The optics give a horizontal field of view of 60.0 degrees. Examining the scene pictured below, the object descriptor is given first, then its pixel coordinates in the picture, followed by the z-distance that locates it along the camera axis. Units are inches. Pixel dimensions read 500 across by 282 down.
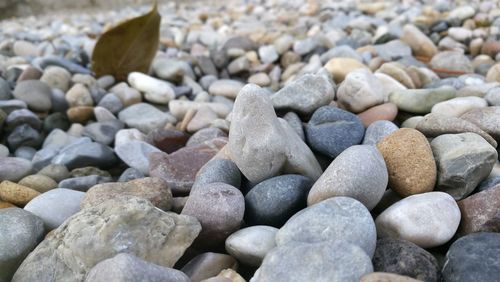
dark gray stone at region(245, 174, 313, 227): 6.3
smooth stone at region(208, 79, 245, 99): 14.4
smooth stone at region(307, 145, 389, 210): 5.9
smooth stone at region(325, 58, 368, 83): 11.5
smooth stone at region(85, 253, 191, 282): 4.8
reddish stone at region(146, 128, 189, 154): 10.9
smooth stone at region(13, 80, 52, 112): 12.3
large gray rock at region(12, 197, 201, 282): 5.5
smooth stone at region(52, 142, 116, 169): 9.9
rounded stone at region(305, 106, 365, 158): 7.4
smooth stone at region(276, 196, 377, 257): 5.3
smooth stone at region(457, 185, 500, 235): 5.9
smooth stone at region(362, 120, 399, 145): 7.6
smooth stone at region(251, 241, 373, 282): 4.7
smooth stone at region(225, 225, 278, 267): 5.7
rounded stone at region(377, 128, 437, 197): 6.5
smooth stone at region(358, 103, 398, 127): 8.5
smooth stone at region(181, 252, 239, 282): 5.7
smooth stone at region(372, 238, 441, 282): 5.2
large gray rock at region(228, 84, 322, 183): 6.7
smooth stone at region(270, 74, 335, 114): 8.4
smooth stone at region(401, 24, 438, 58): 16.2
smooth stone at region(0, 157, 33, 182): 8.8
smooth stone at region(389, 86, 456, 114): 8.9
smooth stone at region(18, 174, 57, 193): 8.5
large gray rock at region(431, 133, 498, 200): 6.5
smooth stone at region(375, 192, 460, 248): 5.8
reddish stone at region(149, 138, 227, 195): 8.1
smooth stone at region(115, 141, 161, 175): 9.6
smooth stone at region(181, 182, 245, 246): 6.1
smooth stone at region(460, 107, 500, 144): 7.6
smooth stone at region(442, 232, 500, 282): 5.0
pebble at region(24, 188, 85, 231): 7.0
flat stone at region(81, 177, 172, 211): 7.1
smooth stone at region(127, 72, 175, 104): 13.6
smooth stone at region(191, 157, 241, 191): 7.1
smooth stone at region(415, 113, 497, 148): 7.4
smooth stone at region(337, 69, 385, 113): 8.8
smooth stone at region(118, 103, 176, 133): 12.2
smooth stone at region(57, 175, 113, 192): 8.6
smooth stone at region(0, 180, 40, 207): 7.8
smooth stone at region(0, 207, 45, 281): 6.0
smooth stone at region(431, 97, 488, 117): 8.6
